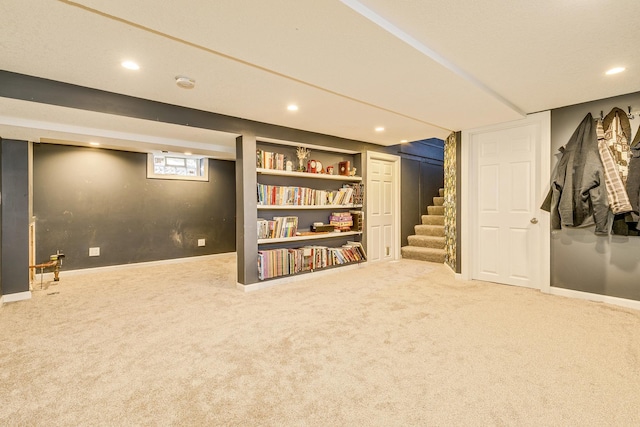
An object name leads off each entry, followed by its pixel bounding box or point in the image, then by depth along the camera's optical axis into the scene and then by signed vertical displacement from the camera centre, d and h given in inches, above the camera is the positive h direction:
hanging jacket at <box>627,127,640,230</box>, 113.0 +10.8
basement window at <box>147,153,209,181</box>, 207.0 +33.3
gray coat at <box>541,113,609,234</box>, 119.8 +10.8
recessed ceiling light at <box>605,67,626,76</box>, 95.9 +45.2
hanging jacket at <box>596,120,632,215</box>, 114.2 +11.5
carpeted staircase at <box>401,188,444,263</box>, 213.8 -19.6
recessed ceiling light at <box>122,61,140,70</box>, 86.9 +43.3
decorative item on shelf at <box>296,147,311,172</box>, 174.1 +33.0
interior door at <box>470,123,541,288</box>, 144.2 +2.7
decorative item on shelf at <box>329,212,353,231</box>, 187.6 -4.7
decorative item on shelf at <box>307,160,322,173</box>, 177.8 +27.3
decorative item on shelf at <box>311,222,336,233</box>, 178.4 -8.8
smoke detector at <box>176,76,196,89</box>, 97.5 +42.9
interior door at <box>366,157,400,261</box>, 203.6 +2.3
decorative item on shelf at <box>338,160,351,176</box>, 193.8 +29.0
